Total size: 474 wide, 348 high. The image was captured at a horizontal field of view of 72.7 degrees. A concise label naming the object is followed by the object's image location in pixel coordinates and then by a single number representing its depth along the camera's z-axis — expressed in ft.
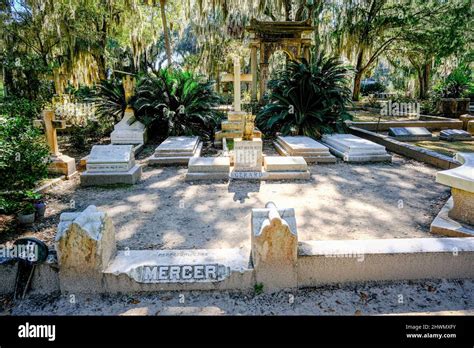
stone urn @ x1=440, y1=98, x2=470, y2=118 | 48.24
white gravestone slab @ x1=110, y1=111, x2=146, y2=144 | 32.22
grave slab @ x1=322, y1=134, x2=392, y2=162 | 25.80
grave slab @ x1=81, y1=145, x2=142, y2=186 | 20.22
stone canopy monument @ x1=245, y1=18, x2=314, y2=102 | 45.37
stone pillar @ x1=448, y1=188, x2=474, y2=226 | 12.66
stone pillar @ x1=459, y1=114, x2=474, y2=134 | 39.34
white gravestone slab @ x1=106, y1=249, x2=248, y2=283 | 9.52
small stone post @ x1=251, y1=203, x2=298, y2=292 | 9.28
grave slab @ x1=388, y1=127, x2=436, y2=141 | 34.99
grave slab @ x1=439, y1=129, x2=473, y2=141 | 34.99
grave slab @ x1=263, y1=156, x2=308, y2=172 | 21.70
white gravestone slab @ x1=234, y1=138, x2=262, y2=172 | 21.94
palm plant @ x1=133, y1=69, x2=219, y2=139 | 33.42
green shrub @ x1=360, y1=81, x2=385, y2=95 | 101.44
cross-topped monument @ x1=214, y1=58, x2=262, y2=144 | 32.27
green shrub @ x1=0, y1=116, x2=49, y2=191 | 13.51
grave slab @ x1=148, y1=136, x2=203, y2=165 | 25.50
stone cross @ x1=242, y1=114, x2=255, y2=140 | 22.12
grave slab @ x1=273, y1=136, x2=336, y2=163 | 25.85
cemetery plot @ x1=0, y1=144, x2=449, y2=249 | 13.29
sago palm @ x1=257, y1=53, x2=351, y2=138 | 33.86
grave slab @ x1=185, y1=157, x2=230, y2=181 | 21.34
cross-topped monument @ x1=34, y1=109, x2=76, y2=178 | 21.40
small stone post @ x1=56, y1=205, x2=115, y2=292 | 9.12
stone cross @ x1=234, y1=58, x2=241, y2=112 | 31.96
